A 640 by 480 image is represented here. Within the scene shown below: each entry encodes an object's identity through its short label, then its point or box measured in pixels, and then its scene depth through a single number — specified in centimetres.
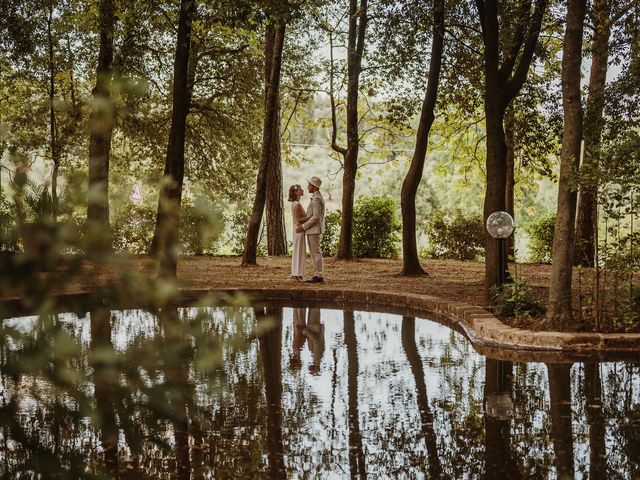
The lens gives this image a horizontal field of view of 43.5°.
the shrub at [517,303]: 1015
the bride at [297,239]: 1501
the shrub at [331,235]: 2278
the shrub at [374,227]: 2181
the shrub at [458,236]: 2191
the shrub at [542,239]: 2096
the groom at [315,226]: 1467
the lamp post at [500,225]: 1052
